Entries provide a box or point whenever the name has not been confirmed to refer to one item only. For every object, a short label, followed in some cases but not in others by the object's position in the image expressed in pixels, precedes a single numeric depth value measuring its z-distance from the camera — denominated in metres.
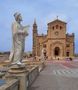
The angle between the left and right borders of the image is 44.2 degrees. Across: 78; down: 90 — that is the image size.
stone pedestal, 3.75
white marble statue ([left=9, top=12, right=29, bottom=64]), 4.23
